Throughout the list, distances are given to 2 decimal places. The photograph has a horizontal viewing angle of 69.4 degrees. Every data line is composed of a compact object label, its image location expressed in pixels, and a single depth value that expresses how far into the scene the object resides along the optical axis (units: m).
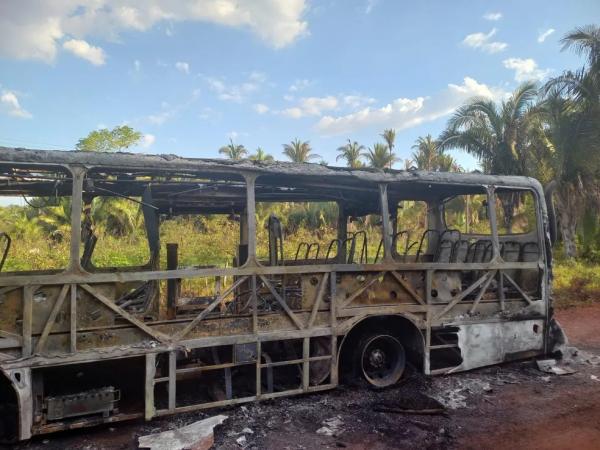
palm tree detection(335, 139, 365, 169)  31.99
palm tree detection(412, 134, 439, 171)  30.64
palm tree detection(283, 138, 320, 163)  31.72
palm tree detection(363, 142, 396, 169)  30.05
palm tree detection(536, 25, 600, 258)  14.34
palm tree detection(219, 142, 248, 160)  31.77
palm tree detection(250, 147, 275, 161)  30.02
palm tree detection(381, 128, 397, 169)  31.01
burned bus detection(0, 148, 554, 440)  3.87
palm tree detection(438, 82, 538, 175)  16.52
